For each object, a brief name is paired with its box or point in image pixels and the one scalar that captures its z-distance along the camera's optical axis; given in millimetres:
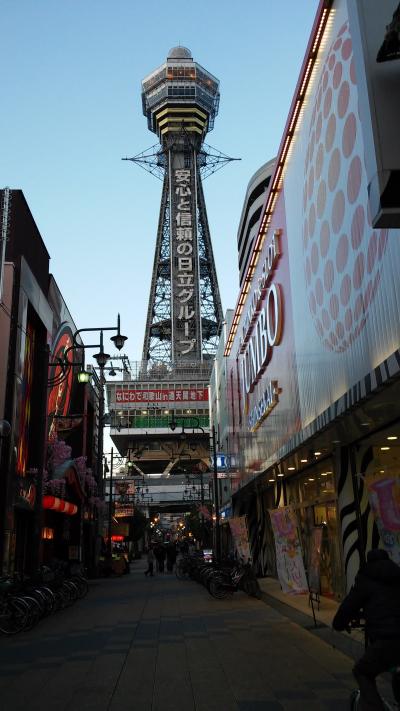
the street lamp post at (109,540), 39650
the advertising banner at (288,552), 12852
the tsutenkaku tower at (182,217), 144375
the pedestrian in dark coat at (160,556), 41719
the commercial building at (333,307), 6953
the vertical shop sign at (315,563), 12906
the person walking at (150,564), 34350
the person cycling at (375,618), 4781
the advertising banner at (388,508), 7363
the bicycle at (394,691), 4840
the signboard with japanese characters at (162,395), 120688
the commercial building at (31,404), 20625
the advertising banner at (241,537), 21672
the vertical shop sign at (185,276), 143000
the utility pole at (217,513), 34312
